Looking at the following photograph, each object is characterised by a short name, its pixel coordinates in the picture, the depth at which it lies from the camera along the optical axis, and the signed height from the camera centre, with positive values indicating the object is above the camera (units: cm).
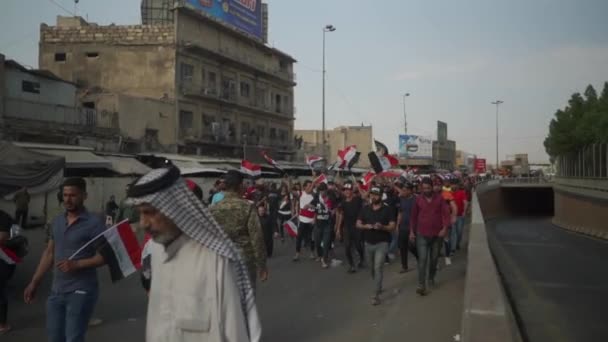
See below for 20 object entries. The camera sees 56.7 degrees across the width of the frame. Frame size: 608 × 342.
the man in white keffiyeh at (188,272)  262 -46
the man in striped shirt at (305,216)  1214 -89
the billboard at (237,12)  4297 +1311
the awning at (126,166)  2392 +37
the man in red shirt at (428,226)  871 -79
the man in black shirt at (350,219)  1134 -92
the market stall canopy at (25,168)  1392 +15
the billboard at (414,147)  7756 +394
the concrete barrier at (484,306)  394 -108
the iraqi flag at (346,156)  1986 +68
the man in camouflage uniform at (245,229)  500 -48
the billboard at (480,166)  6674 +115
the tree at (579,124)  3503 +389
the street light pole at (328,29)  4338 +1128
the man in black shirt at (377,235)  833 -91
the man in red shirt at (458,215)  1310 -96
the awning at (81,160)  2236 +58
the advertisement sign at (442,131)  9519 +771
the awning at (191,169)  2276 +26
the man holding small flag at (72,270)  410 -72
